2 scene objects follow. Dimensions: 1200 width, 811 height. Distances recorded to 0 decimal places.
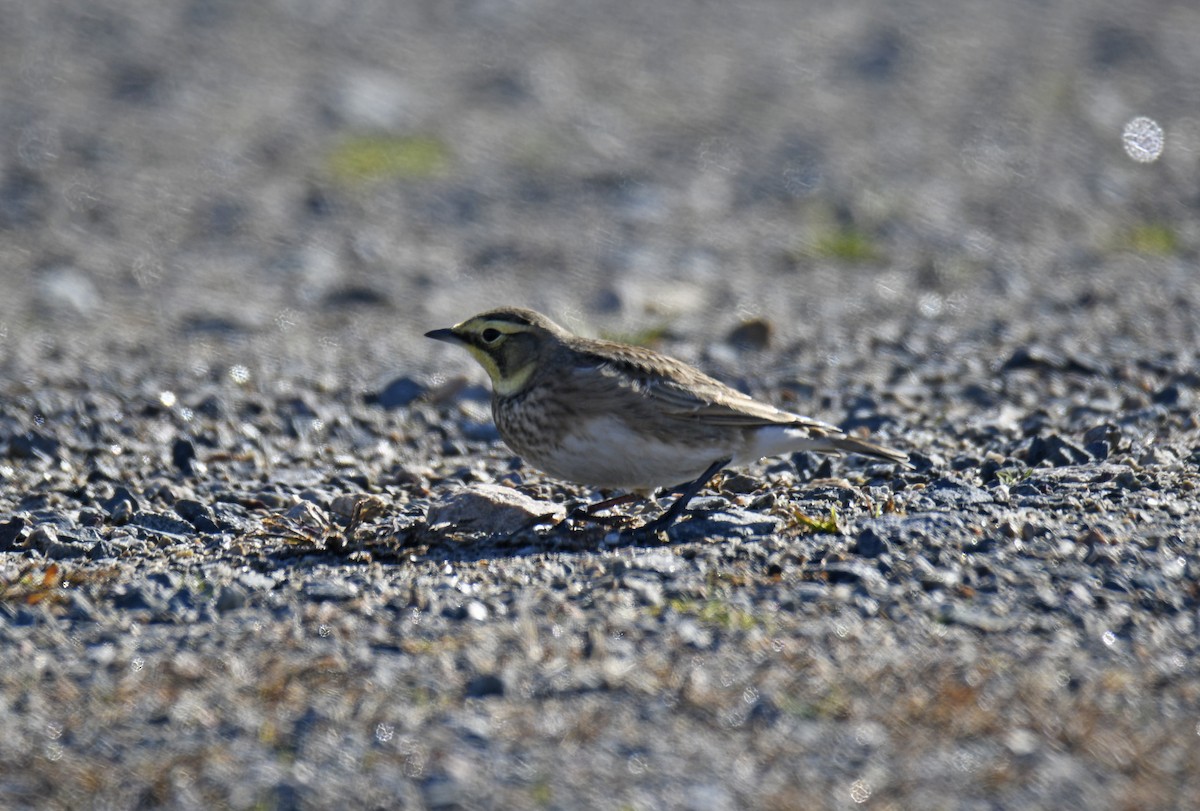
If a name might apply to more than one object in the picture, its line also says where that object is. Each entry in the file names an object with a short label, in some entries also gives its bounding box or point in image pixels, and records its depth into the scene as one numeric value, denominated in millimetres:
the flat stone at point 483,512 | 12633
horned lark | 13289
